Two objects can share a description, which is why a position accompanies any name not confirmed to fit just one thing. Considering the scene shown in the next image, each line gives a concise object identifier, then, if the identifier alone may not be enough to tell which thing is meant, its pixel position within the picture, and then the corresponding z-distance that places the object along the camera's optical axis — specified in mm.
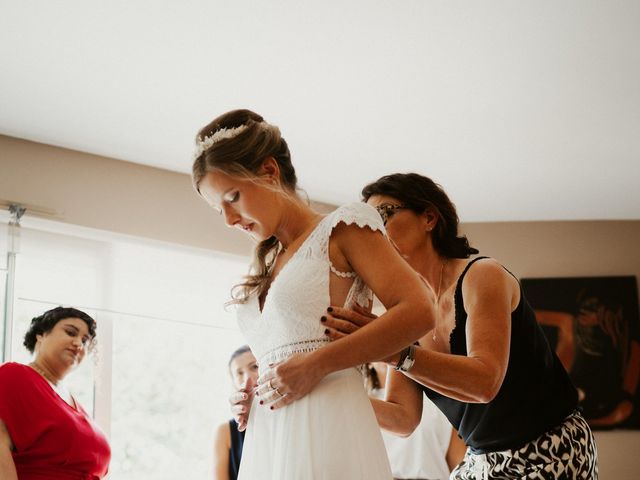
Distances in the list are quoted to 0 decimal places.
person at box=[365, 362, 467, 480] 3721
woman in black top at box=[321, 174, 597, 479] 1631
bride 1377
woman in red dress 3018
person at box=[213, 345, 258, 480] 3715
